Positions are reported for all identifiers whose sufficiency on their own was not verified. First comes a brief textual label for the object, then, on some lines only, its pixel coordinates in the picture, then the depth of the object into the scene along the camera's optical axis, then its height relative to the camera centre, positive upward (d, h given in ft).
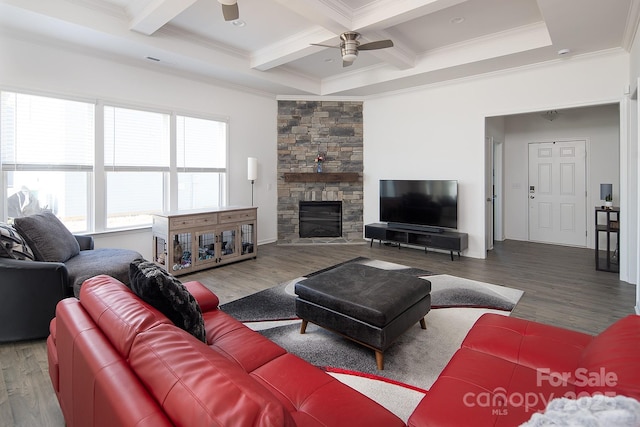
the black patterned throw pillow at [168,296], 5.01 -1.25
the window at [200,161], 17.54 +2.72
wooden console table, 14.71 -1.23
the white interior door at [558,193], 20.94 +1.09
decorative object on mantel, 22.22 +3.32
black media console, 17.90 -1.50
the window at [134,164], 14.89 +2.22
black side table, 15.17 -2.38
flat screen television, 18.67 +0.41
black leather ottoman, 7.64 -2.22
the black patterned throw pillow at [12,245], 9.11 -0.88
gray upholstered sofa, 8.69 -1.82
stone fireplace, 22.18 +3.27
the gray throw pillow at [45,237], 10.10 -0.75
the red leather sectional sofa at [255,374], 2.81 -1.92
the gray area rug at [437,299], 10.78 -3.09
